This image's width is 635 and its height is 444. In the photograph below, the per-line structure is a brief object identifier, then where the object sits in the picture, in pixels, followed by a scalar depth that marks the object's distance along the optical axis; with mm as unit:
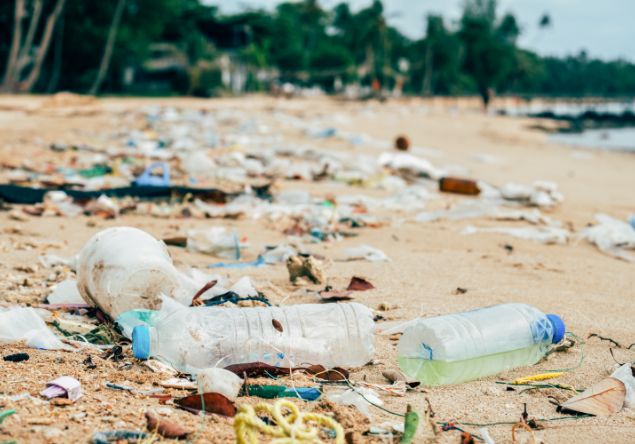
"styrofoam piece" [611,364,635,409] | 1131
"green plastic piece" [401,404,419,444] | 1056
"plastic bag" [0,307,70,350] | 1162
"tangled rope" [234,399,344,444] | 982
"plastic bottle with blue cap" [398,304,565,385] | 1176
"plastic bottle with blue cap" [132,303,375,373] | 1154
